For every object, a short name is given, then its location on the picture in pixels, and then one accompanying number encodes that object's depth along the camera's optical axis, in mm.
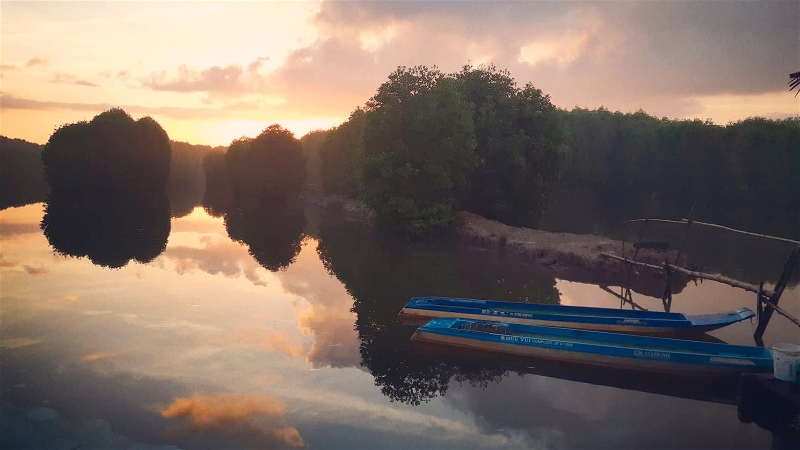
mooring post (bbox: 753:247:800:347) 16797
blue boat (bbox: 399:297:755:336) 17625
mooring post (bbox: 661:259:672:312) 22219
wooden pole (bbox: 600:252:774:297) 17734
